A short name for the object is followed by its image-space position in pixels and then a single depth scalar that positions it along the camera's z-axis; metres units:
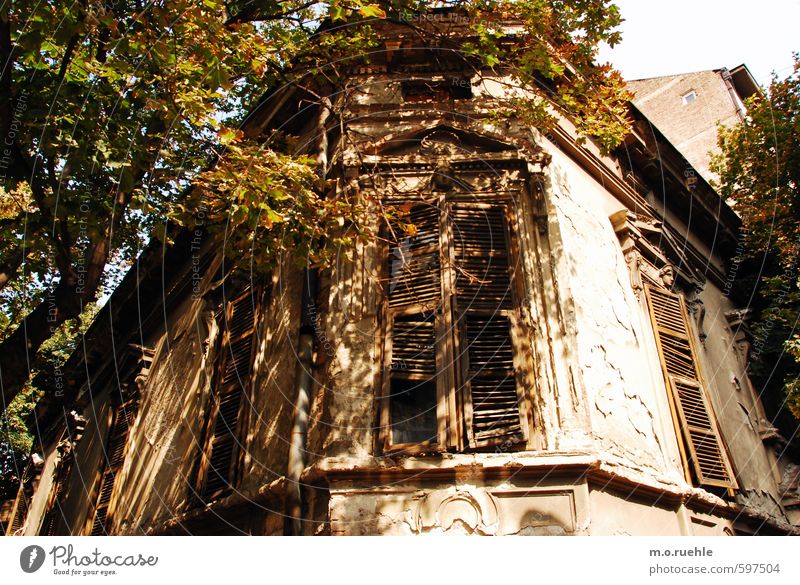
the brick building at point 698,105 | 18.23
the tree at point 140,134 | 5.82
